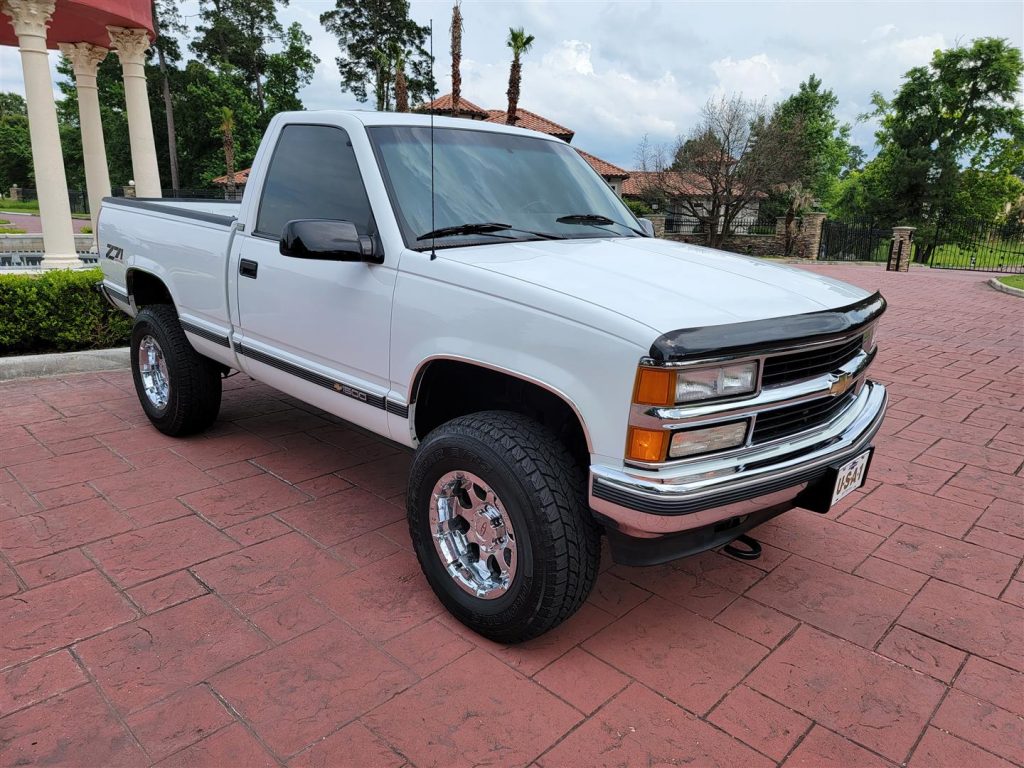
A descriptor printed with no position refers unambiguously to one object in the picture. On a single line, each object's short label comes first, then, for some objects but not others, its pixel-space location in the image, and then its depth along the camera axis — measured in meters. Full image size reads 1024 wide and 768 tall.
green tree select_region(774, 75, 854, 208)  52.25
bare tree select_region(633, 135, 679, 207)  30.03
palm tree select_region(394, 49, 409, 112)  24.86
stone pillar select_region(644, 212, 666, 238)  29.39
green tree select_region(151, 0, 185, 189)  40.21
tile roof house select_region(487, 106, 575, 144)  40.38
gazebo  9.86
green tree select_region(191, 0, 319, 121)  44.47
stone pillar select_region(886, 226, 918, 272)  22.25
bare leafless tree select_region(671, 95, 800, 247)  28.42
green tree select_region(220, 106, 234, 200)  34.94
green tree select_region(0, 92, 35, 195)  55.94
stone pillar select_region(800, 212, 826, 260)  27.69
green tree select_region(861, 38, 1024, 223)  36.75
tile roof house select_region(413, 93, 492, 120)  35.67
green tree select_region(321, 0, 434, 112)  47.03
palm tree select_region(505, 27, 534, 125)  26.08
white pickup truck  2.17
